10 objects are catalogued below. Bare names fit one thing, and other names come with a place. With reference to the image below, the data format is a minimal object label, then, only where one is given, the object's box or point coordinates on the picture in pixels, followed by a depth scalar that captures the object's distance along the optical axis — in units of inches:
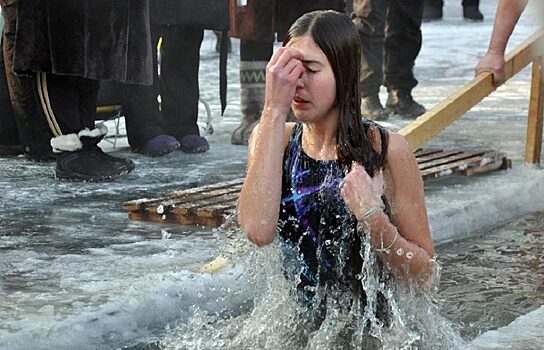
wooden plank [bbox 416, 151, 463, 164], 450.9
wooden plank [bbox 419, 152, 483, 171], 437.4
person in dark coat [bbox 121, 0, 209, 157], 483.8
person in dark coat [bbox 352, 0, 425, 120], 616.4
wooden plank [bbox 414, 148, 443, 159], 467.7
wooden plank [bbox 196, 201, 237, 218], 346.6
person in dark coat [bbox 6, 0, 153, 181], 399.5
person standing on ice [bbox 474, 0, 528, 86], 387.9
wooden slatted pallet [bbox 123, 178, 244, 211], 358.0
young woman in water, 219.6
